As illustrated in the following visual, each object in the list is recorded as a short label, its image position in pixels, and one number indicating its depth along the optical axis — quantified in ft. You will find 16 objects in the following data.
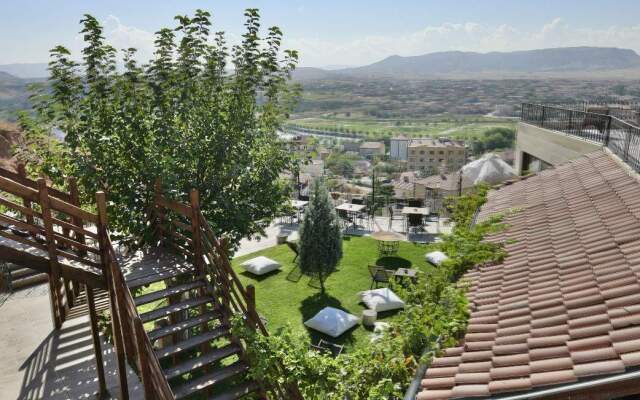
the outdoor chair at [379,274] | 54.44
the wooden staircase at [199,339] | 19.39
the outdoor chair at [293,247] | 65.95
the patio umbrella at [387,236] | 61.80
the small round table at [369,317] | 44.82
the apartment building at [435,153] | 343.96
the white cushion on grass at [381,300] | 47.32
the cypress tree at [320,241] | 53.57
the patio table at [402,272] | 53.17
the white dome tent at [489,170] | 99.91
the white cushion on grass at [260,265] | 58.44
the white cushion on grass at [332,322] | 42.22
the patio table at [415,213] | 76.54
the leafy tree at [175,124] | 27.02
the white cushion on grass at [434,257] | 59.72
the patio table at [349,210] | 80.43
